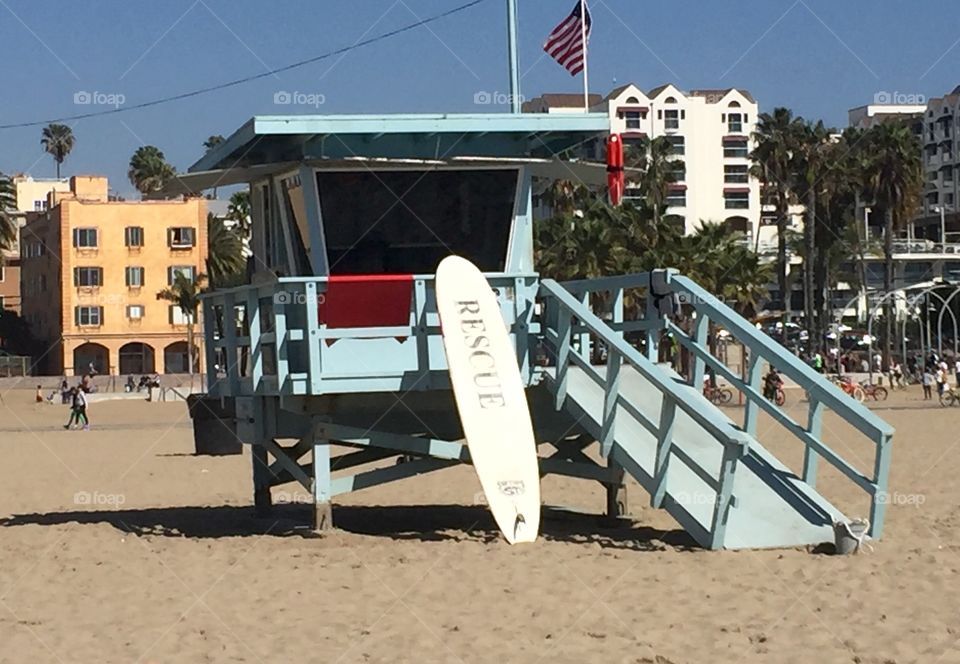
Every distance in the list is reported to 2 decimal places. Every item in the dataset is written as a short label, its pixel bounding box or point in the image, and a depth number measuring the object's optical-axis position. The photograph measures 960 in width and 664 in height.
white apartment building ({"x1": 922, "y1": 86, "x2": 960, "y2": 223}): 140.25
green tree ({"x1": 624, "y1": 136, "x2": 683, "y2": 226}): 77.52
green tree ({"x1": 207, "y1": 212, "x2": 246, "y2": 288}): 95.06
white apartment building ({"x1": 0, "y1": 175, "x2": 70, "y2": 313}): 112.50
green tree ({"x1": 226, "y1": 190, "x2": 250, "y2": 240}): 105.94
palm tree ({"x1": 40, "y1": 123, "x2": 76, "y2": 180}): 154.88
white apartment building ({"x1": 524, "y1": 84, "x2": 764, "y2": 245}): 125.12
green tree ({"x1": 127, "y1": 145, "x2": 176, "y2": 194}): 124.62
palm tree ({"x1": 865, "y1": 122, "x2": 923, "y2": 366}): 82.69
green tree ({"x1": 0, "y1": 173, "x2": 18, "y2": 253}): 86.25
